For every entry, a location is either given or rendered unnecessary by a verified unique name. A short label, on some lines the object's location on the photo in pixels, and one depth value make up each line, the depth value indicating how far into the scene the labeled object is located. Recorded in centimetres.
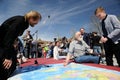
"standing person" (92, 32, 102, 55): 276
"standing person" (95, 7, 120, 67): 135
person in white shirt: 264
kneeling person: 179
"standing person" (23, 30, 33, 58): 312
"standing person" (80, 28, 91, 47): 261
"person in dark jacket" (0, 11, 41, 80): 106
